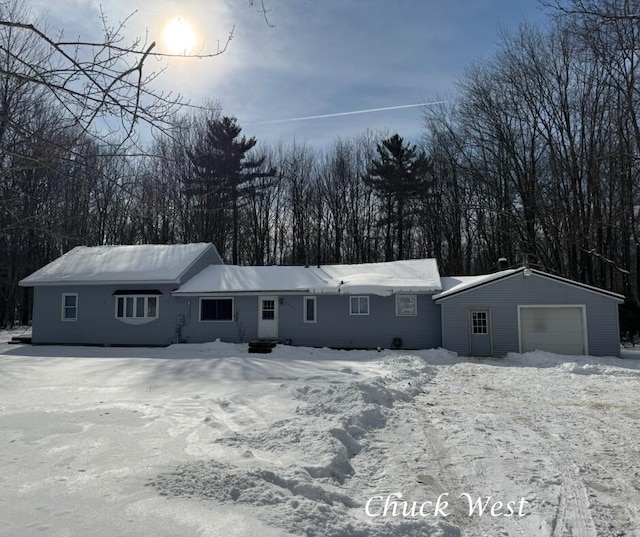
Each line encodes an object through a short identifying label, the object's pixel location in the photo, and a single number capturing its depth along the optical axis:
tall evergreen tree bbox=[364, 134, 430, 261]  31.47
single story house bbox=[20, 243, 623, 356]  16.98
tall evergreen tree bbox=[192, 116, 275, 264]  29.47
